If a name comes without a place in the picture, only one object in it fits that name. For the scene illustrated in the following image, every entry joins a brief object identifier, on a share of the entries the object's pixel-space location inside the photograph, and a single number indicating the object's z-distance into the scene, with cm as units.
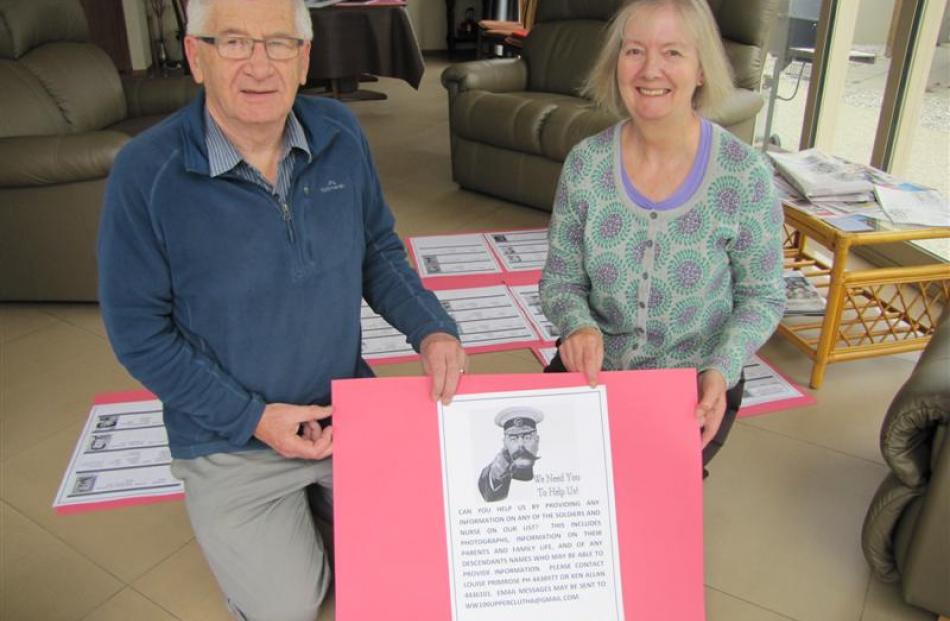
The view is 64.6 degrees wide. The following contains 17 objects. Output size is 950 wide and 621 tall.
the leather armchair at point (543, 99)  312
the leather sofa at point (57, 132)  232
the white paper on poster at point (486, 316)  240
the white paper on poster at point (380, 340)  231
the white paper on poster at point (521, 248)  292
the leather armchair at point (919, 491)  128
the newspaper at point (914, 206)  203
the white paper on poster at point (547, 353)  229
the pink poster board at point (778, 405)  203
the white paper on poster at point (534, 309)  244
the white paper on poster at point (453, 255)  287
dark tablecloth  477
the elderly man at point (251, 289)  108
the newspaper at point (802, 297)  236
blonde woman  119
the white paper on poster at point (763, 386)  208
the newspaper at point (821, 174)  218
